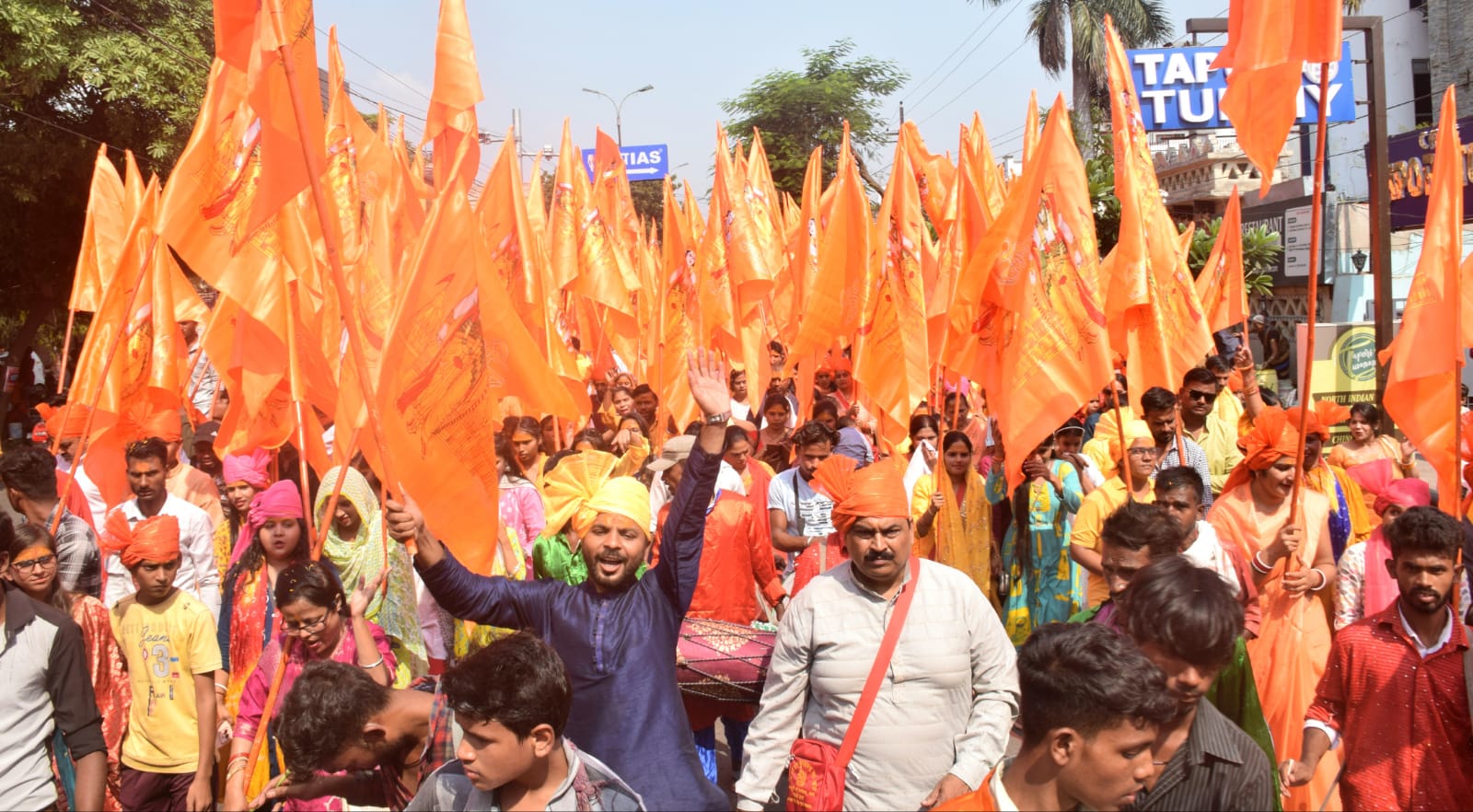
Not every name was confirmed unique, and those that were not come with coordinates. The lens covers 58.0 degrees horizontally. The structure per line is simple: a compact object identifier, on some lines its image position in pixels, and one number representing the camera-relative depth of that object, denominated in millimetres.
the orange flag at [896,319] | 8242
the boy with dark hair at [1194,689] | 2559
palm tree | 38219
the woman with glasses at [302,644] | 3965
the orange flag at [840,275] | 9570
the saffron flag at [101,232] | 8594
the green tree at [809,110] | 41719
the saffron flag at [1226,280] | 10422
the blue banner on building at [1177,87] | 23766
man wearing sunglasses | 7660
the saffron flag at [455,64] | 5922
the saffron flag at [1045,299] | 5914
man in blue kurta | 3502
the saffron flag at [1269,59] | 4949
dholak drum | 4434
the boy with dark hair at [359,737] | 3010
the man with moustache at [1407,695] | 3492
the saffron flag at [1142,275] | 7773
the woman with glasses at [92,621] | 4344
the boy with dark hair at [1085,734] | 2225
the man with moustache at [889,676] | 3477
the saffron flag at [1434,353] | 5496
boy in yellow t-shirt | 4555
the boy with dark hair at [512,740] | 2592
